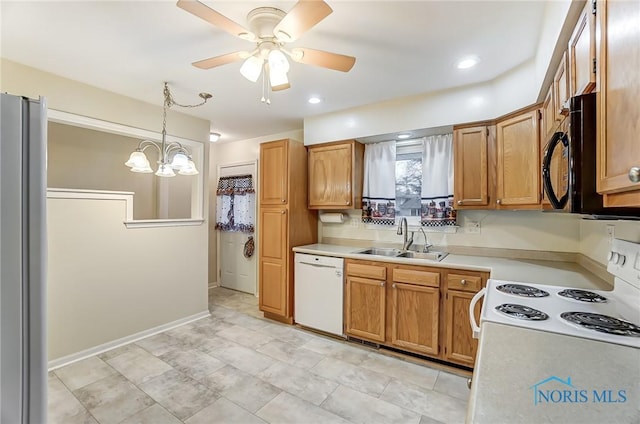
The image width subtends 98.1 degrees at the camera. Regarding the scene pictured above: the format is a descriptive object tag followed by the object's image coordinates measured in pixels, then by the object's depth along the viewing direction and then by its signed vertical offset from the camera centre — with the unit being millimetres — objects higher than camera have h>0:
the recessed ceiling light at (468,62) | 2084 +1145
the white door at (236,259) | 4512 -833
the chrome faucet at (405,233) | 3000 -251
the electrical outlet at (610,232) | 1571 -120
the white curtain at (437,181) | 2795 +300
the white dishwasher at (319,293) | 2906 -903
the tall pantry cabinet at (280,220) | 3287 -119
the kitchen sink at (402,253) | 2789 -460
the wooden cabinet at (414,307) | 2279 -877
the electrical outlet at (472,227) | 2762 -165
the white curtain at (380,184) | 3180 +306
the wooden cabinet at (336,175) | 3207 +419
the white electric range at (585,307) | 981 -423
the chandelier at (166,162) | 2477 +431
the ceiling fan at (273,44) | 1370 +940
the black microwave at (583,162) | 872 +160
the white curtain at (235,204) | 4473 +97
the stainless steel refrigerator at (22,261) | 746 -143
